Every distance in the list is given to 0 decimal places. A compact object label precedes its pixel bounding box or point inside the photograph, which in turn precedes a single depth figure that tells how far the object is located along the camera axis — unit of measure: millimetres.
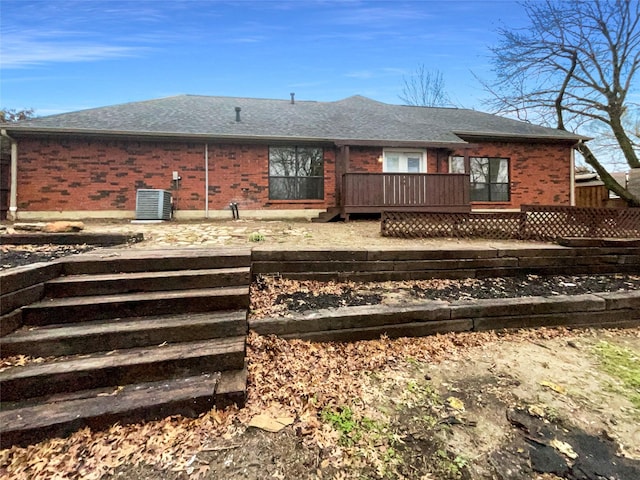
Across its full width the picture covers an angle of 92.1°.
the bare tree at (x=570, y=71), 12508
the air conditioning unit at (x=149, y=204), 8602
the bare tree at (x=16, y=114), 21594
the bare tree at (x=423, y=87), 23719
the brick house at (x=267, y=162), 8844
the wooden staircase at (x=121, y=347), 1814
